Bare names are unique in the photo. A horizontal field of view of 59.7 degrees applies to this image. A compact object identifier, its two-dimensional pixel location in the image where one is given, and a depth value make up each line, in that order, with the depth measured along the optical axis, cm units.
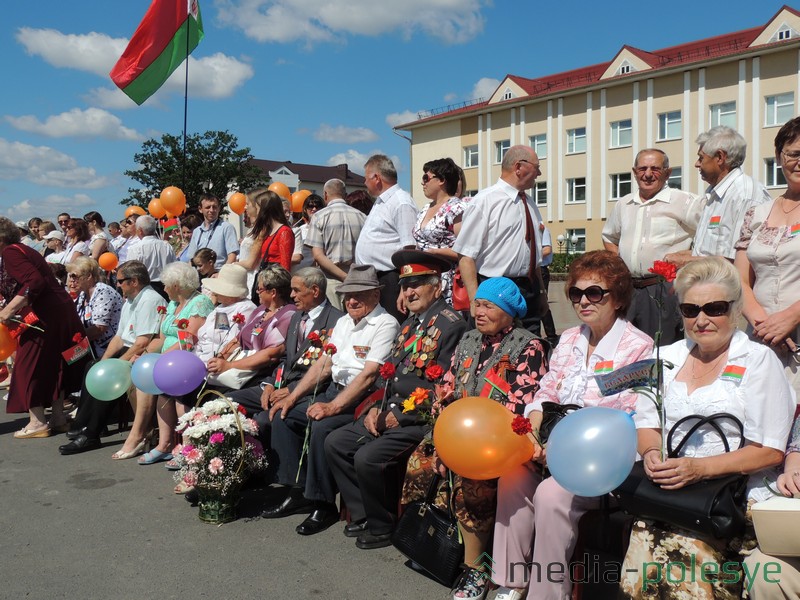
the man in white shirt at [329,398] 446
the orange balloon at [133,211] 1080
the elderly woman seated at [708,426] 256
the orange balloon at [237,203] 1061
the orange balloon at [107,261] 948
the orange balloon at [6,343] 676
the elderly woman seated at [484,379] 347
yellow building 3067
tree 4341
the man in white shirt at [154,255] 829
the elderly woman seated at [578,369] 327
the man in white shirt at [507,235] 472
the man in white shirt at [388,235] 592
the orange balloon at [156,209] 1084
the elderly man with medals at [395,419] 409
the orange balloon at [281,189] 1030
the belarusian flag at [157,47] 1017
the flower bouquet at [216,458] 445
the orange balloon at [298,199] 1009
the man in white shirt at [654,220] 475
